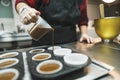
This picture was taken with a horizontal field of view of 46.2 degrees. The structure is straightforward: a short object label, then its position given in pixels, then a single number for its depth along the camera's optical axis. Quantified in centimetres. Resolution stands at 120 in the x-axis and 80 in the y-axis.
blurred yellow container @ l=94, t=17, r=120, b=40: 87
